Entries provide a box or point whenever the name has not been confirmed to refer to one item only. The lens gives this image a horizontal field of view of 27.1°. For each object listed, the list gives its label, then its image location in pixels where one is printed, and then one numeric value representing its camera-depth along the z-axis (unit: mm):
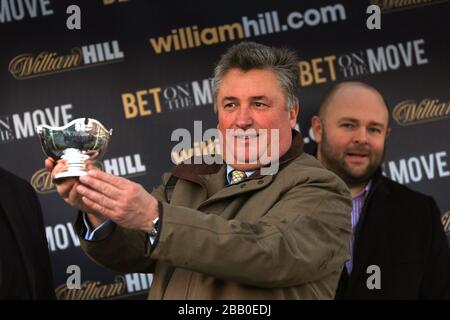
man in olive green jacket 2611
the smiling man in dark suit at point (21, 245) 3885
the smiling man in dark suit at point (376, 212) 4617
